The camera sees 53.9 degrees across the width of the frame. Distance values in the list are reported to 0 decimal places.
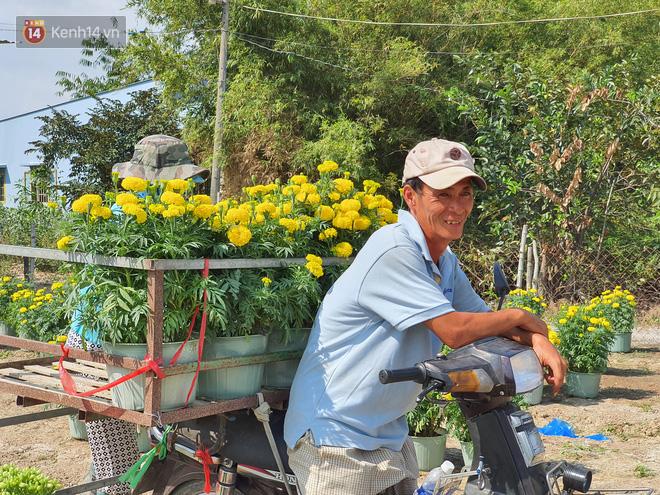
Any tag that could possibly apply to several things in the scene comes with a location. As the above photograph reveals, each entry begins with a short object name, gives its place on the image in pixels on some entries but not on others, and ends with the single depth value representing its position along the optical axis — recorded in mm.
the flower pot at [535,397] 5580
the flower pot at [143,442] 4193
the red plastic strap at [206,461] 2275
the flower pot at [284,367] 2311
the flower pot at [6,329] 7863
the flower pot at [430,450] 4053
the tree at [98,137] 15852
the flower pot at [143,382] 1973
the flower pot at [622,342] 8117
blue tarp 5055
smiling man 1841
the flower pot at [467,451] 4062
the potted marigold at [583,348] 6004
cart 1929
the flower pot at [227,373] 2121
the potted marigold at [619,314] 7895
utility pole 12906
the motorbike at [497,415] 1615
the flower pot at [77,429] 4809
